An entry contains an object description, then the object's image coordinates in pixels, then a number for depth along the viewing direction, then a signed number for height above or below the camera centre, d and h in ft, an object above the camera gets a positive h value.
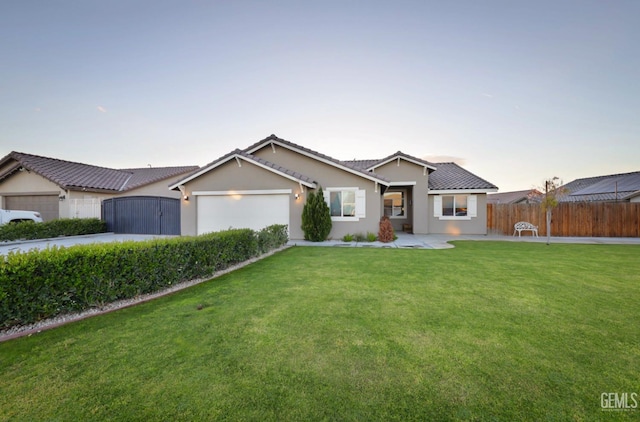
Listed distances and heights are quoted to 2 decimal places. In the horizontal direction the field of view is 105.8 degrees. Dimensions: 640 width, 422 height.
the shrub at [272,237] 29.94 -3.70
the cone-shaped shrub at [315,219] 40.47 -1.48
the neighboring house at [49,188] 51.47 +5.49
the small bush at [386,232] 40.52 -3.81
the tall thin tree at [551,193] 41.50 +2.63
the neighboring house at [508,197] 129.53 +7.52
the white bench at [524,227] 50.57 -3.94
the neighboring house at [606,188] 76.28 +7.23
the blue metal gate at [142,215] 49.57 -0.65
